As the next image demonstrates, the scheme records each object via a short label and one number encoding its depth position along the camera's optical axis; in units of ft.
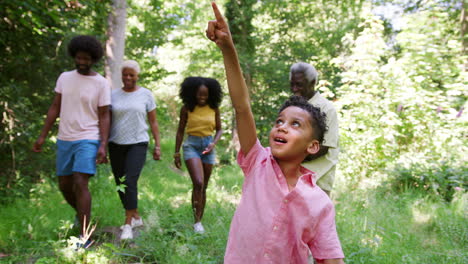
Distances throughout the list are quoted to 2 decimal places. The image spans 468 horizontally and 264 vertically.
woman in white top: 12.95
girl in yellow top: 13.25
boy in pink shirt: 5.13
